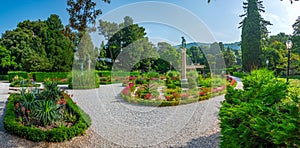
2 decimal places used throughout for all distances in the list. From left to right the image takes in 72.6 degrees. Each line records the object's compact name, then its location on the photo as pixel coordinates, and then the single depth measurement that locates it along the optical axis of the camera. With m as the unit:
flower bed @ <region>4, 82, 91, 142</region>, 3.63
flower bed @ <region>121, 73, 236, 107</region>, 7.37
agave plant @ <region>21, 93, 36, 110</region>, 4.44
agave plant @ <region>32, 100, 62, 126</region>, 4.16
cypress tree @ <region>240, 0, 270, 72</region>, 21.52
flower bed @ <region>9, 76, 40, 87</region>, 11.97
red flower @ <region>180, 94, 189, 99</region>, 7.83
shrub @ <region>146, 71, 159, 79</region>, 16.71
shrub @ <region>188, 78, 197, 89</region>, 11.41
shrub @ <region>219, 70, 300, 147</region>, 1.08
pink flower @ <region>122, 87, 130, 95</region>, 8.87
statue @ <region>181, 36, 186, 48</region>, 12.14
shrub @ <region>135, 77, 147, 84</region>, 13.43
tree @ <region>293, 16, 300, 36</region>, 26.26
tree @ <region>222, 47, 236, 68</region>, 34.42
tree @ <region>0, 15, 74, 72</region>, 21.28
